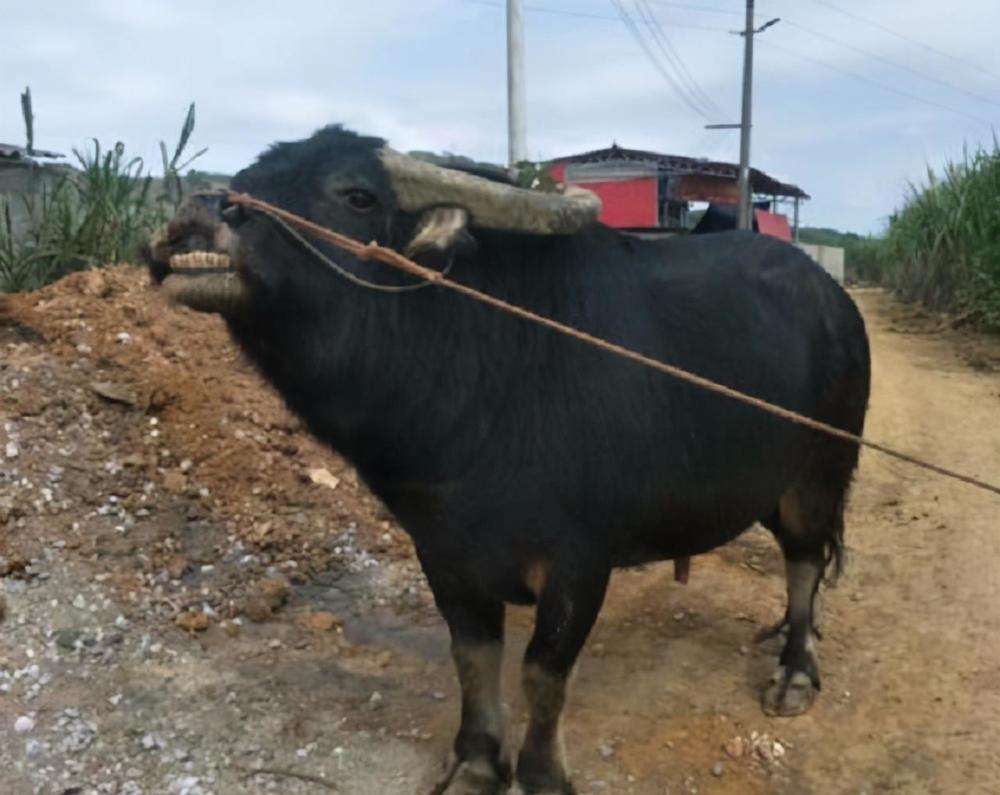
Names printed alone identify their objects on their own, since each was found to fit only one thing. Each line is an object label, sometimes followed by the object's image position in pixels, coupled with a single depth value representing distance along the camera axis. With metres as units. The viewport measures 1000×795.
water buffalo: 2.72
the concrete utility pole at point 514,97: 9.22
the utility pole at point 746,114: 20.73
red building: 23.91
